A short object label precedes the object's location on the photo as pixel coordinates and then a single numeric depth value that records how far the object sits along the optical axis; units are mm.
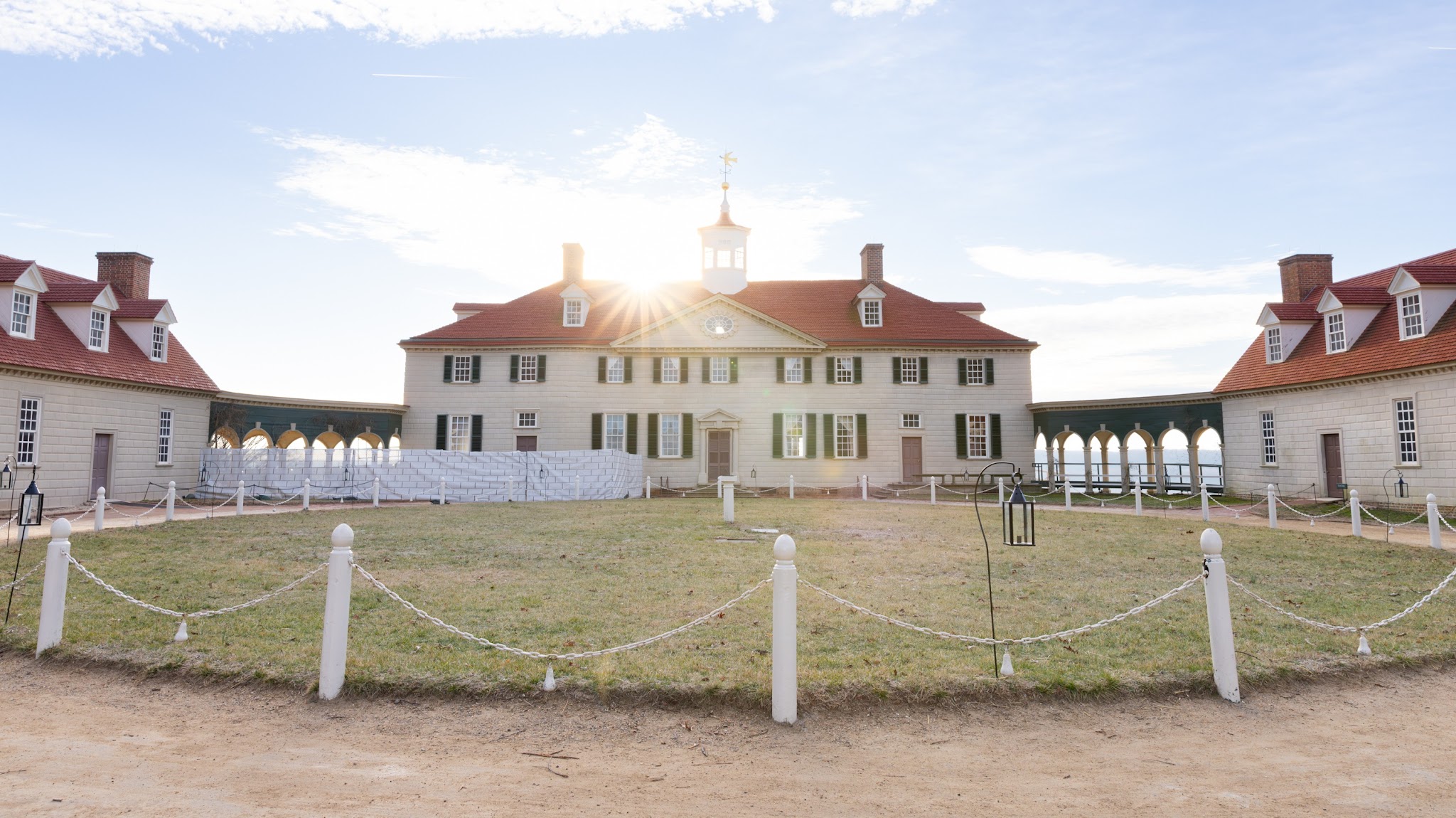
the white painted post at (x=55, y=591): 6832
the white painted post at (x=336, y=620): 5707
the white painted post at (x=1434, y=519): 13237
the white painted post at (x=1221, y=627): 5715
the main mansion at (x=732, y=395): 31891
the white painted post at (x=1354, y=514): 15219
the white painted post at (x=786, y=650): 5258
